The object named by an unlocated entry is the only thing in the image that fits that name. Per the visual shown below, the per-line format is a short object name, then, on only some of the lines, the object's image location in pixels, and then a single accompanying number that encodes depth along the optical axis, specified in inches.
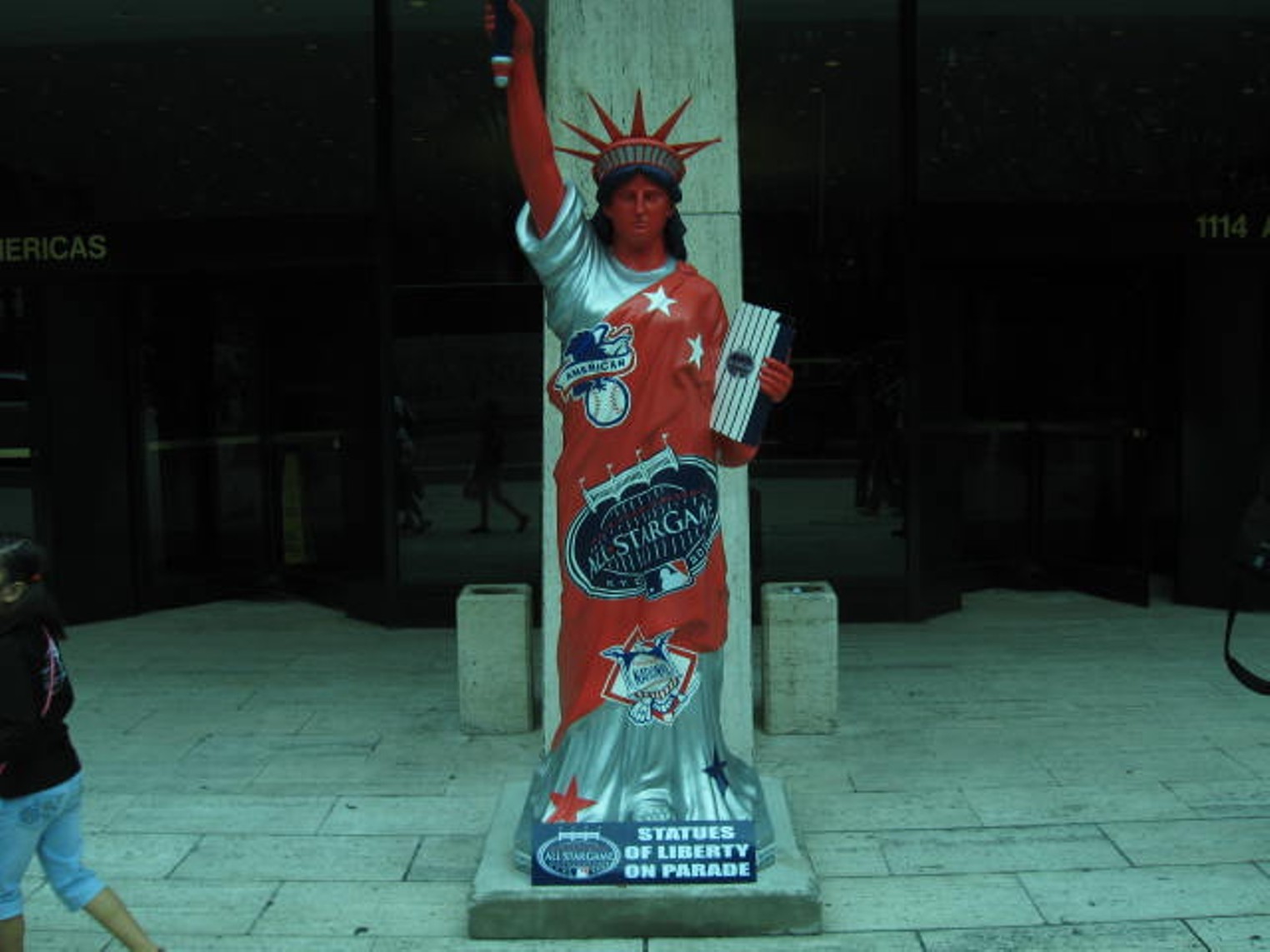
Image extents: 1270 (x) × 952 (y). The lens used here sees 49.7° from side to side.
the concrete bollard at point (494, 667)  284.5
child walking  157.1
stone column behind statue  245.4
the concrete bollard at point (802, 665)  281.4
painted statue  183.0
